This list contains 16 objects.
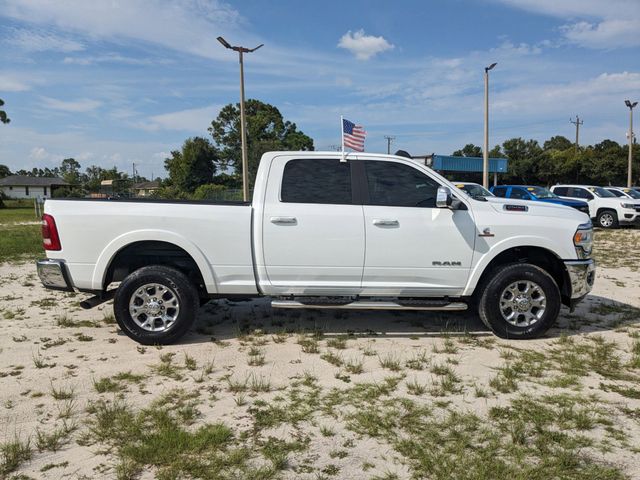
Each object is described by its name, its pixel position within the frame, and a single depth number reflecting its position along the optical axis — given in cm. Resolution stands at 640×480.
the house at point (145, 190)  8684
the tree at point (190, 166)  5638
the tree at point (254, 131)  6506
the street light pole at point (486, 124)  2394
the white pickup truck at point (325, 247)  517
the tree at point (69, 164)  12410
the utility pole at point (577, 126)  7121
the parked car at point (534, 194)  1941
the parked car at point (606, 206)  1880
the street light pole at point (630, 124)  3450
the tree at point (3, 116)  5348
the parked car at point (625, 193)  2053
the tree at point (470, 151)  7116
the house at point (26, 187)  8494
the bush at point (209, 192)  3786
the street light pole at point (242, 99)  2003
